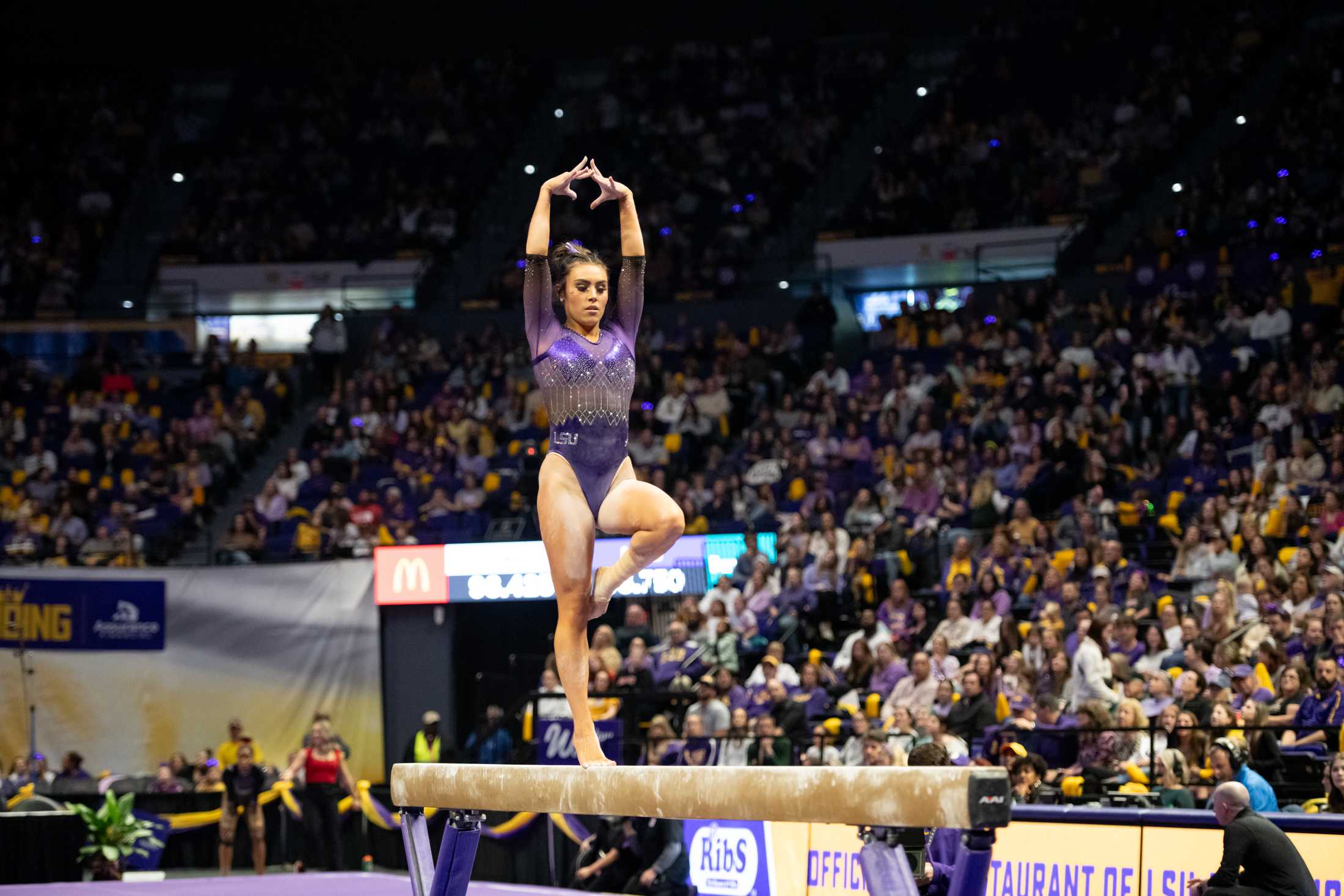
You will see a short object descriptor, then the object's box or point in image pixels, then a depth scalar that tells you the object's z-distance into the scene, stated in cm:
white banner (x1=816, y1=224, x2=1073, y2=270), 2036
